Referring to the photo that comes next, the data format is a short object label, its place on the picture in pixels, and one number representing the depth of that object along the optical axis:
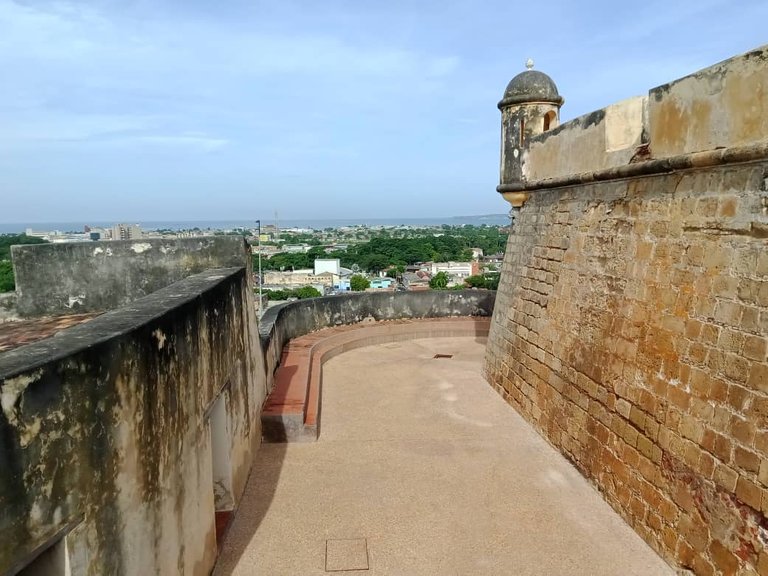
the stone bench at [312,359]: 5.97
